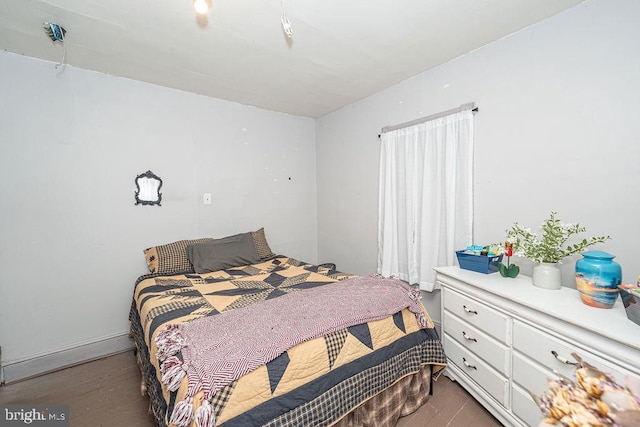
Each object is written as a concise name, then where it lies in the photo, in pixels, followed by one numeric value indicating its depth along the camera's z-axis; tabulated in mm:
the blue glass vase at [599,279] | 1196
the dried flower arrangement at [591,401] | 447
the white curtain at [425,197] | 2125
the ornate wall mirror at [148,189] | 2502
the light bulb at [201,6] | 1441
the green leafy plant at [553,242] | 1479
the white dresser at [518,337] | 1044
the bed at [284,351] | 997
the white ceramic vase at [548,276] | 1463
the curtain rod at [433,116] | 2026
